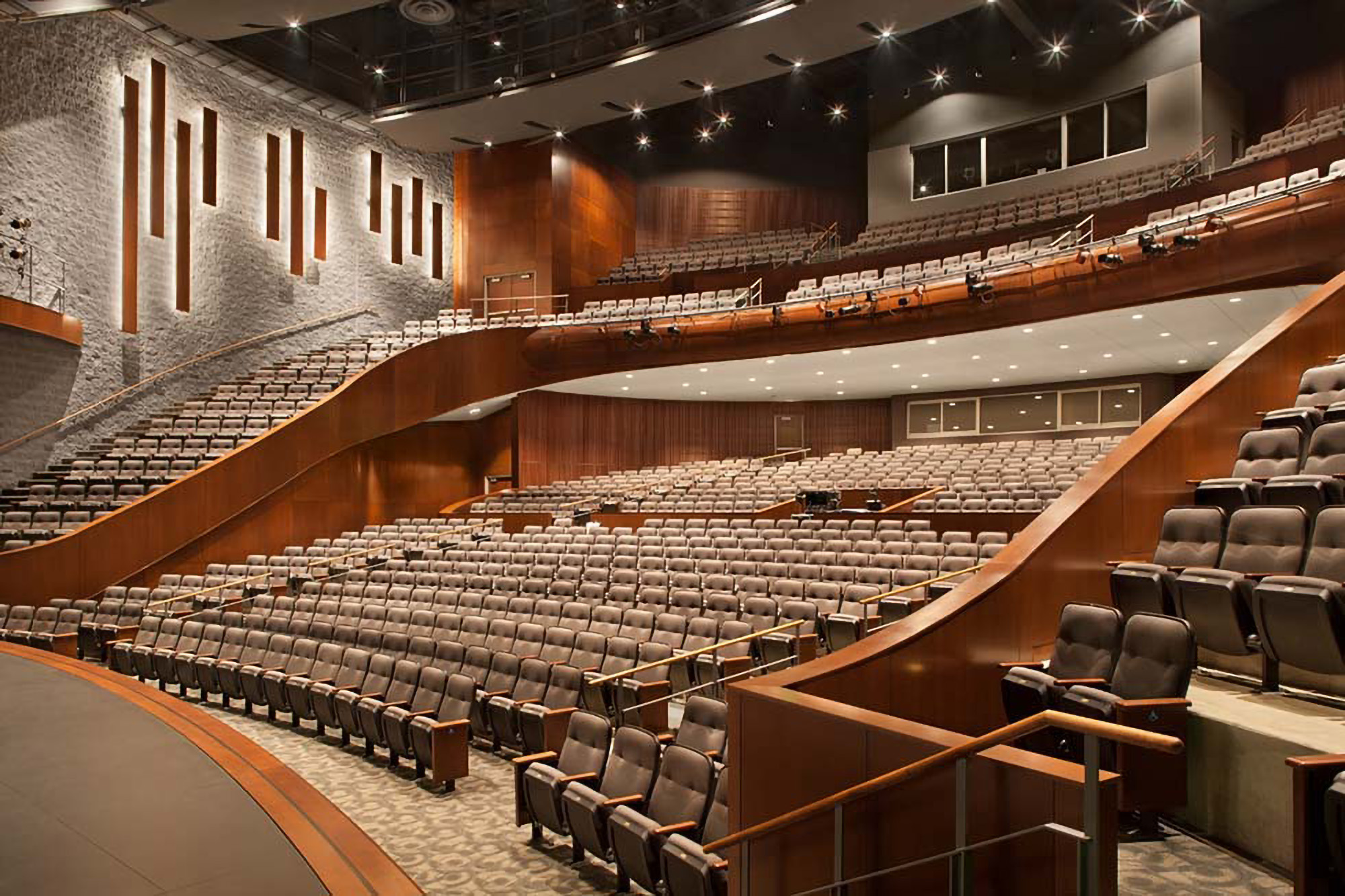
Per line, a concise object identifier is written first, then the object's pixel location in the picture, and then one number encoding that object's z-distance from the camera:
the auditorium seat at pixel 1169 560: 3.14
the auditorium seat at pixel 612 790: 3.22
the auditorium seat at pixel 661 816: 2.93
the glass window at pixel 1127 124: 13.34
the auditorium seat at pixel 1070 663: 2.65
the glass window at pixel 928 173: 15.39
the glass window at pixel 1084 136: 13.83
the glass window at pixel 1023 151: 14.30
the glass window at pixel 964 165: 15.00
